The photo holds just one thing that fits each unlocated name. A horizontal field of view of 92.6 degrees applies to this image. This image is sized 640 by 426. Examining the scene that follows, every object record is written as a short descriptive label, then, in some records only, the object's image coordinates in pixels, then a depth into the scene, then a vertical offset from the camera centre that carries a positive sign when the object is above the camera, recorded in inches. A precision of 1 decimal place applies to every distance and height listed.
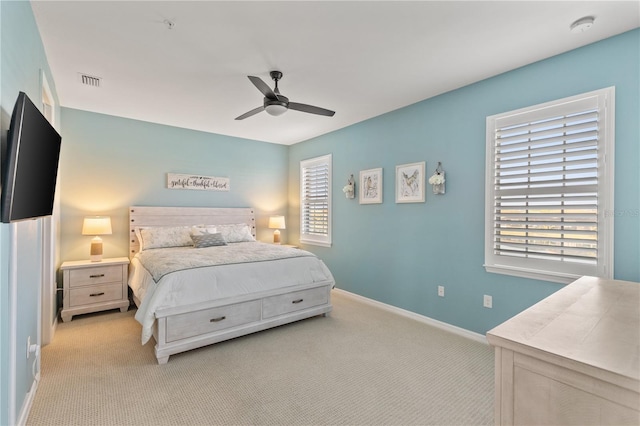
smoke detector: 83.6 +52.9
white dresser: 30.5 -16.9
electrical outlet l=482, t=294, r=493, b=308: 120.4 -35.2
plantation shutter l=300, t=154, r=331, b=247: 205.2 +7.5
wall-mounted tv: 52.8 +8.9
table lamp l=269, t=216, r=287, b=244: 222.2 -10.1
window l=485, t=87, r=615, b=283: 93.7 +8.2
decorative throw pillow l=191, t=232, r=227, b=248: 167.5 -16.6
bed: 108.1 -29.8
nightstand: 143.2 -37.5
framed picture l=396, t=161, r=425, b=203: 145.7 +14.5
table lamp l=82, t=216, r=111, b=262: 154.3 -10.3
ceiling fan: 105.0 +40.3
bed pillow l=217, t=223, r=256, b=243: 189.8 -14.0
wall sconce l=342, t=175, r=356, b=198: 182.5 +13.7
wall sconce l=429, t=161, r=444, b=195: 134.1 +14.2
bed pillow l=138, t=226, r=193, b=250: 166.9 -15.0
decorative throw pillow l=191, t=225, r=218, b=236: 176.7 -11.5
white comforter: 106.9 -28.4
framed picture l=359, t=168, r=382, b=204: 167.2 +14.4
